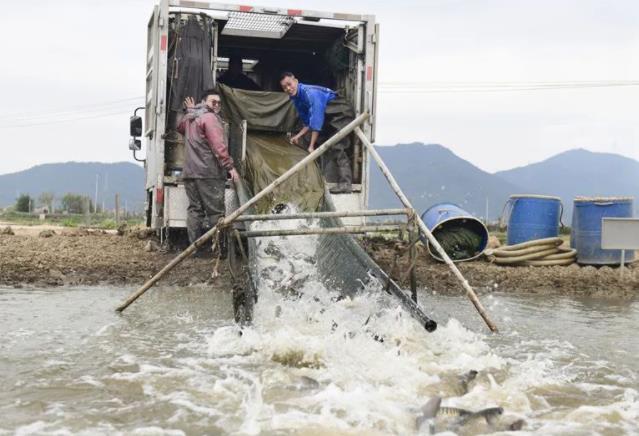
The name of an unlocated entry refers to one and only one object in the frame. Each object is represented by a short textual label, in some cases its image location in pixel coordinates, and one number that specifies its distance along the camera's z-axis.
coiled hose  11.19
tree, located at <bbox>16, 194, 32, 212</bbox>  45.33
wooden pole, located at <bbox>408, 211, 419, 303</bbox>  5.98
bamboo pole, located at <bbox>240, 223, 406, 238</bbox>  6.00
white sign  10.19
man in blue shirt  9.44
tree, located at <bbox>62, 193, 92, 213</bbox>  54.25
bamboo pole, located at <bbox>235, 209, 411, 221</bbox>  5.99
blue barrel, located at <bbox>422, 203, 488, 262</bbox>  11.40
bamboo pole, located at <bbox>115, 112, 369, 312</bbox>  6.27
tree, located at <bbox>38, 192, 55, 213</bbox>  54.41
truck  9.32
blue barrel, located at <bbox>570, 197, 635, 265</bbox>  10.91
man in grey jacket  8.82
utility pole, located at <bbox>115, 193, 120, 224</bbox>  28.18
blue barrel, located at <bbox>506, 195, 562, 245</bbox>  11.88
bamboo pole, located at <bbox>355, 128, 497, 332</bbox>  6.14
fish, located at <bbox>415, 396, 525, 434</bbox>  3.79
